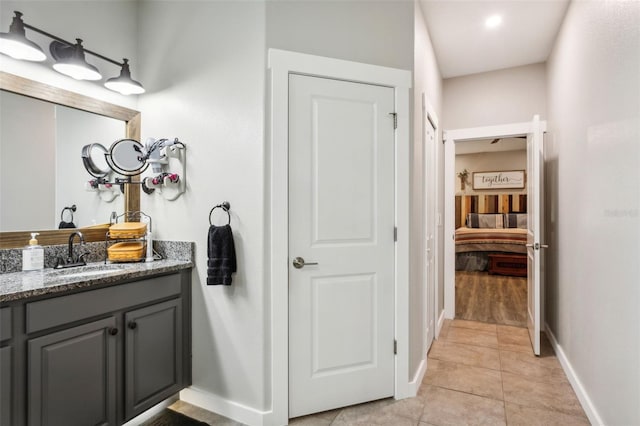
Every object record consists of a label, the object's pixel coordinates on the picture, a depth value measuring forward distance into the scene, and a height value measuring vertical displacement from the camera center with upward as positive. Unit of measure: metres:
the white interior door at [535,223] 2.91 -0.08
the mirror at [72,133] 1.85 +0.53
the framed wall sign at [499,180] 7.68 +0.79
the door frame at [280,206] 1.95 +0.05
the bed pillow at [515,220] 7.36 -0.14
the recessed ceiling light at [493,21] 2.80 +1.63
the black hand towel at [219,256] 1.94 -0.24
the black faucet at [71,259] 1.99 -0.27
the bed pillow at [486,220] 7.55 -0.14
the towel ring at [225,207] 2.02 +0.04
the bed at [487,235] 6.41 -0.42
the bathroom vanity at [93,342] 1.39 -0.62
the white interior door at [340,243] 2.01 -0.18
